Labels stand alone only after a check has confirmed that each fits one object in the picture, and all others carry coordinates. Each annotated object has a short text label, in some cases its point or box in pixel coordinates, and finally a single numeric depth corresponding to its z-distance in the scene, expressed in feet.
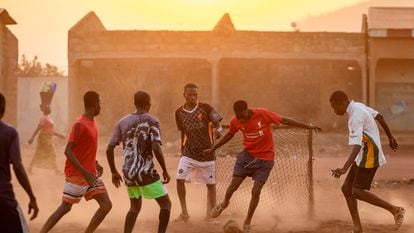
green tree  368.27
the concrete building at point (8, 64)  163.73
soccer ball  54.75
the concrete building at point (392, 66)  210.38
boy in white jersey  59.06
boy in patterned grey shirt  52.65
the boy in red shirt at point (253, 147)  63.06
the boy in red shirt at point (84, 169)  51.89
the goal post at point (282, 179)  79.41
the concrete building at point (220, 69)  210.59
